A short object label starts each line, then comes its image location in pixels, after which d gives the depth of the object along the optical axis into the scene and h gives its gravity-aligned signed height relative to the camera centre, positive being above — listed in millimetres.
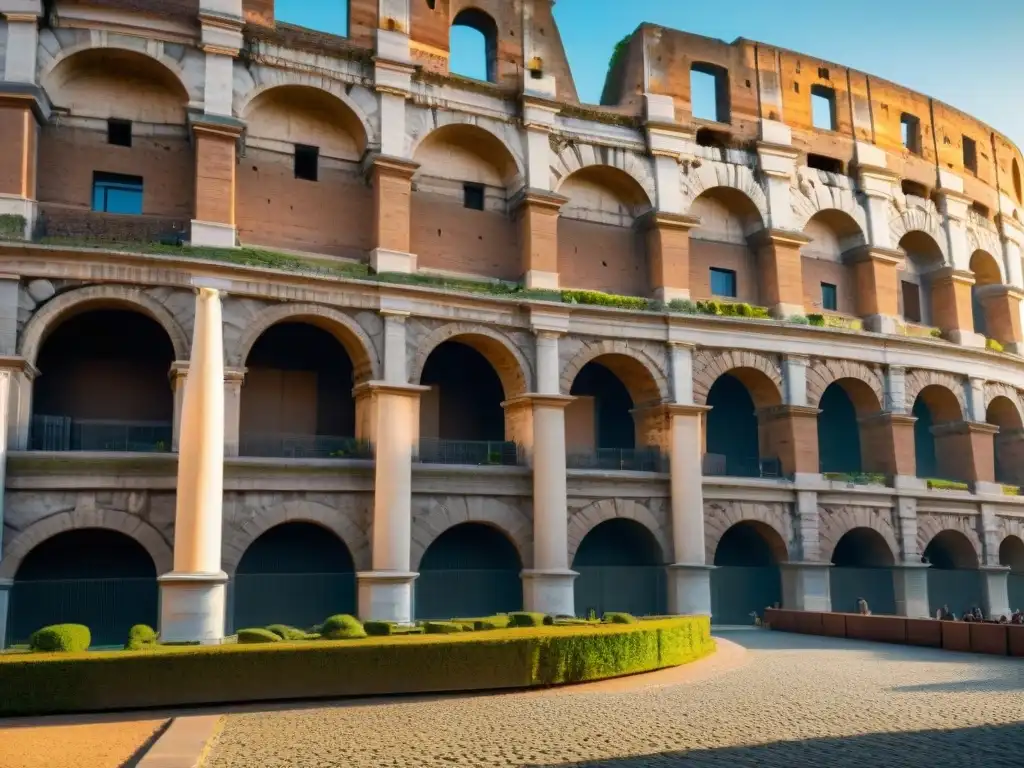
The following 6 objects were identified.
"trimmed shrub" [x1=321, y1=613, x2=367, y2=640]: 19859 -1536
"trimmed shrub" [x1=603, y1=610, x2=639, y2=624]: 21953 -1577
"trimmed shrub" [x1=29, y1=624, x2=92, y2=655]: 17000 -1409
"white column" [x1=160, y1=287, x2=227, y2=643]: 23906 +824
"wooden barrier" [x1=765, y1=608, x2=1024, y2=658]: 23359 -2297
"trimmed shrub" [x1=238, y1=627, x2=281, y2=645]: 18797 -1563
